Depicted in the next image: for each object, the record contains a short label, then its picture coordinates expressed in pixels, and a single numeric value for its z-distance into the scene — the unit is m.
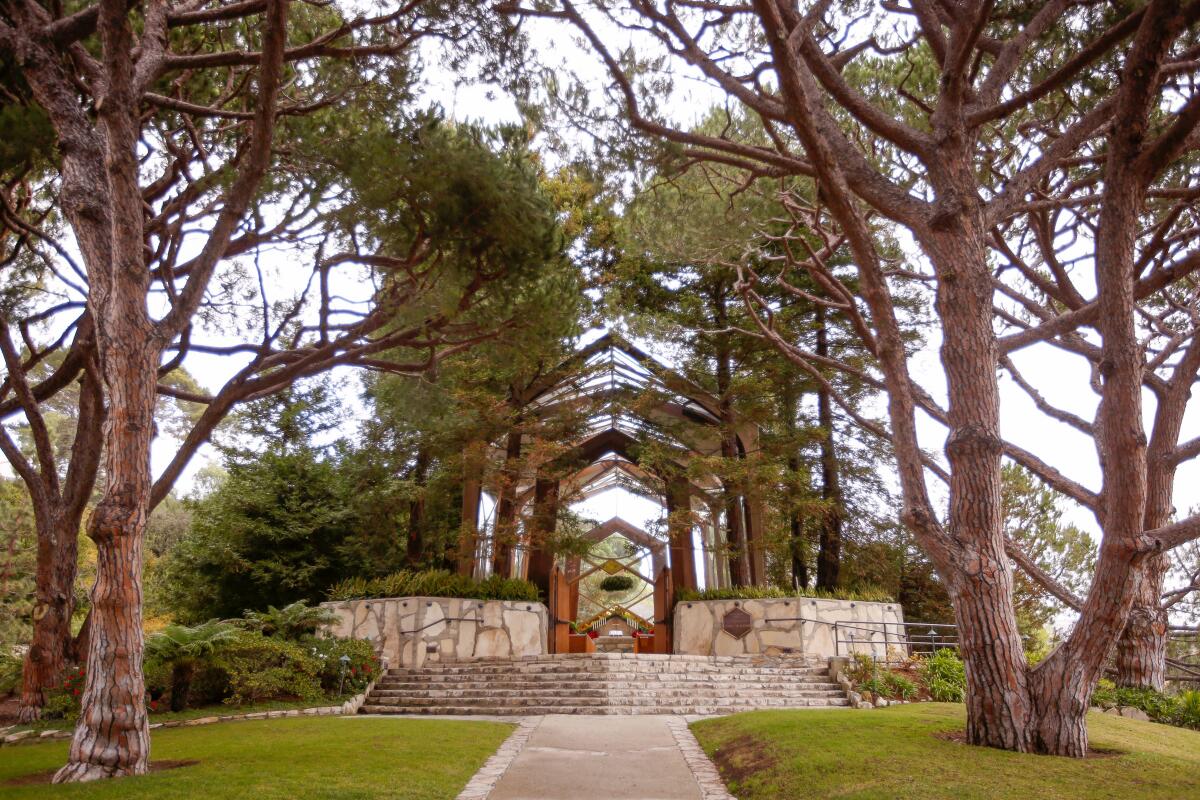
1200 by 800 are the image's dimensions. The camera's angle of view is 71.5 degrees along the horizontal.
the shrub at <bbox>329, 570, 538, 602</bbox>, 14.45
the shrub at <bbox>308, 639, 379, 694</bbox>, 11.92
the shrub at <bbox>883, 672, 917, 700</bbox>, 11.70
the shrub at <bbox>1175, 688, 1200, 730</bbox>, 9.48
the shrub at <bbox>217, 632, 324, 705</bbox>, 10.66
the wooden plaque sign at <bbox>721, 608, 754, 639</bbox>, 15.01
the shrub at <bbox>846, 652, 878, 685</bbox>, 12.20
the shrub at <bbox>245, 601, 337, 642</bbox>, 12.23
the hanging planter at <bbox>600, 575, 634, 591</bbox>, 26.06
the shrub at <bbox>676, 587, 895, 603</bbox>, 15.08
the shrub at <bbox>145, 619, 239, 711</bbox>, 9.73
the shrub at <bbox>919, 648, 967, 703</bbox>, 11.77
